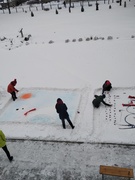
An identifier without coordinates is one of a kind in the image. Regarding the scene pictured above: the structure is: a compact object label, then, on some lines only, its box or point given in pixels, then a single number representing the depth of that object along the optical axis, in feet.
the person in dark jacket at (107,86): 34.42
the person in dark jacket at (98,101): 31.30
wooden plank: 19.42
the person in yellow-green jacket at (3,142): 22.69
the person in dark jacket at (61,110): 26.58
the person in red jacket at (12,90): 34.73
